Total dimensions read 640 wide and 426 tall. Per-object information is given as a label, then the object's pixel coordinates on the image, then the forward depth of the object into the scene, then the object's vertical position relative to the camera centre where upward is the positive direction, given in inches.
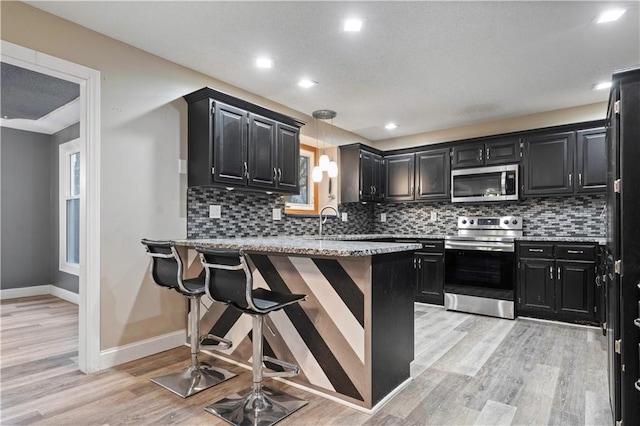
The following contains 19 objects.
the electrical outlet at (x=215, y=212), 136.4 +0.5
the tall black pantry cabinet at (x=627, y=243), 61.2 -5.2
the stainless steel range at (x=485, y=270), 164.2 -27.7
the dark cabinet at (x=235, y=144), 123.0 +26.3
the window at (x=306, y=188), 191.4 +14.5
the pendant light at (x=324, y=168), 152.7 +19.6
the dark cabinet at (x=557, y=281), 147.0 -29.4
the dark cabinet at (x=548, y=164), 163.6 +23.6
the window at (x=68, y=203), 200.2 +6.0
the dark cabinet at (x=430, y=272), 183.6 -31.3
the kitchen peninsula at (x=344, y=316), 82.4 -26.1
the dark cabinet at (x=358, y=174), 203.8 +23.2
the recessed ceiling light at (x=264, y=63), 123.0 +53.5
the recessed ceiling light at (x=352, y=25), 98.9 +53.8
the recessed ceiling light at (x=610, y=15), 94.0 +54.0
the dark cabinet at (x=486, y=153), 178.4 +31.8
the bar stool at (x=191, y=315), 91.2 -28.2
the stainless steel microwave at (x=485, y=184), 176.7 +15.3
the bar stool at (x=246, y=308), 73.0 -19.9
